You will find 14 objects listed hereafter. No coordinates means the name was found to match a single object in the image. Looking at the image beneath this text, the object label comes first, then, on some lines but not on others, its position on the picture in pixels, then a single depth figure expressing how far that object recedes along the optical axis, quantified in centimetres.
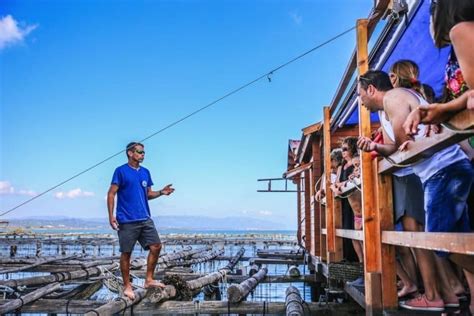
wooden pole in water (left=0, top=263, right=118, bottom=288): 665
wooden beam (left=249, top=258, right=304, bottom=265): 1150
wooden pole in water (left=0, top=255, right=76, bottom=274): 955
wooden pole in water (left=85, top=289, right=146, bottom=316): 396
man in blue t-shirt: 503
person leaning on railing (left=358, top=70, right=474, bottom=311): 247
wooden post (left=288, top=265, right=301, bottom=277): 884
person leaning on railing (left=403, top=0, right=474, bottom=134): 156
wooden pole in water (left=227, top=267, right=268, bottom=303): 443
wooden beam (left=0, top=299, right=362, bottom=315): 433
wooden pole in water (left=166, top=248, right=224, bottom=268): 1117
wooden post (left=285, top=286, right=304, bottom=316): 370
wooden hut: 212
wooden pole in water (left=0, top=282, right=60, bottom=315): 462
